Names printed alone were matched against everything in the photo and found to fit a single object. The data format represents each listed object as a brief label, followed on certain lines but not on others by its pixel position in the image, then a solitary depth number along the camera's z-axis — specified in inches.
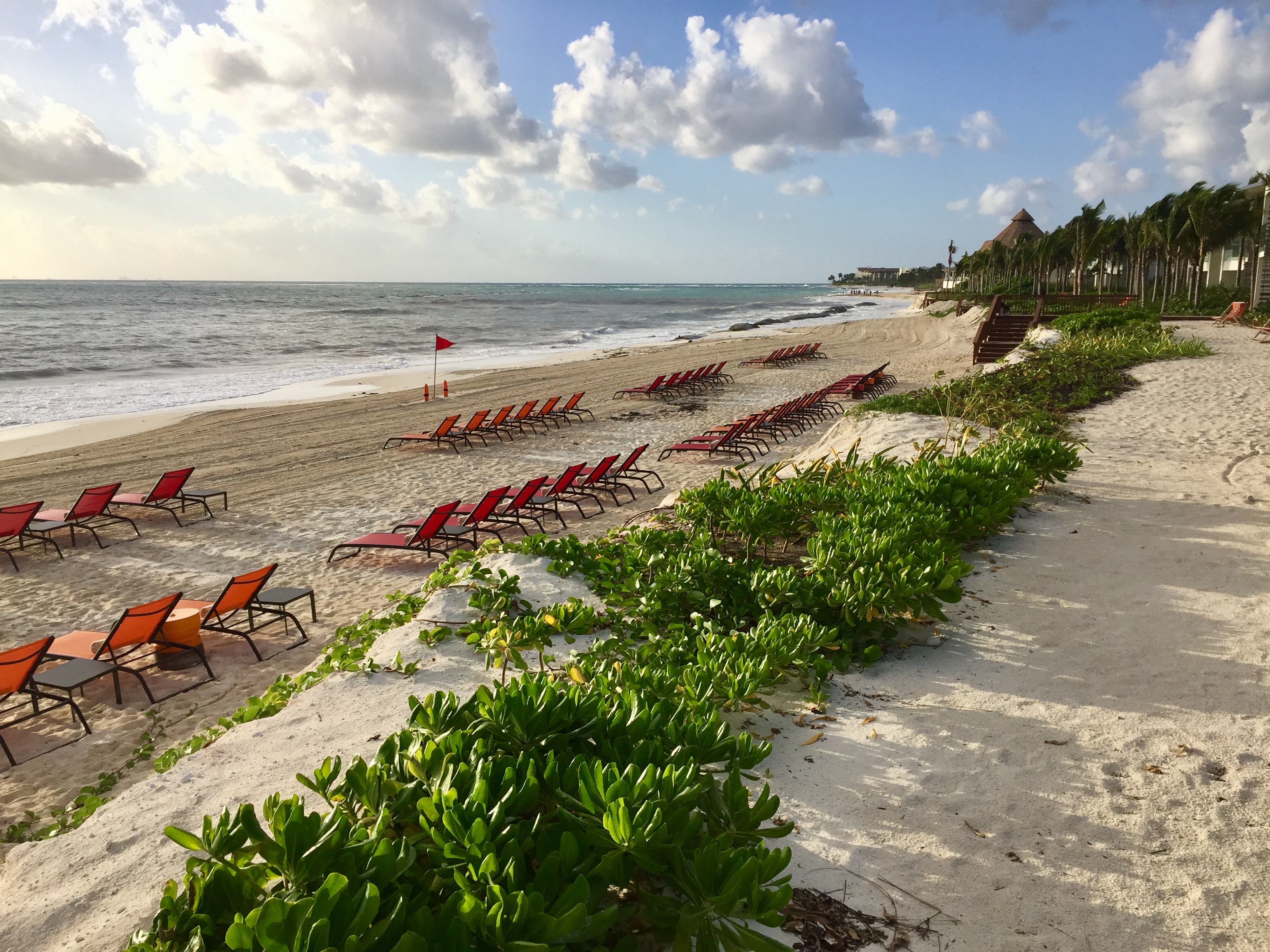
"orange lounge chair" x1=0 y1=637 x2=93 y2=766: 187.0
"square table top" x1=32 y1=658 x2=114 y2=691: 189.8
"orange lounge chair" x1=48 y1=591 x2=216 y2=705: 205.6
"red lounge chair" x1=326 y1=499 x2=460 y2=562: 300.5
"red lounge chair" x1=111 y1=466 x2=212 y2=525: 362.3
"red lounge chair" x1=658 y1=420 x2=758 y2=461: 470.9
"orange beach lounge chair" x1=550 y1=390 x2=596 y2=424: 614.2
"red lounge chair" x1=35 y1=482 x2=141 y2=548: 334.6
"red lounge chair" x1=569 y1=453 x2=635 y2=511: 384.2
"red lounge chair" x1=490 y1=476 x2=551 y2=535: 340.5
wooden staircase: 925.2
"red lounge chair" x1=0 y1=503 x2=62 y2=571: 311.9
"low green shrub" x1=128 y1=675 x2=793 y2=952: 72.4
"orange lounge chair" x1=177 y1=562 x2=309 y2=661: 230.8
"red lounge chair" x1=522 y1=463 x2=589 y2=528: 354.3
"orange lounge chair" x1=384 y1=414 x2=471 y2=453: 509.4
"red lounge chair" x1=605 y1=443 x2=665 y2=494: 402.9
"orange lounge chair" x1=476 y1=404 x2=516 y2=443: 543.5
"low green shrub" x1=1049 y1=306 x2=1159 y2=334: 857.5
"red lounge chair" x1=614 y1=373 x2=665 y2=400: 744.3
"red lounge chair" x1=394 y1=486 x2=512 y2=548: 313.4
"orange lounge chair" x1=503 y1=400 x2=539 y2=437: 569.9
